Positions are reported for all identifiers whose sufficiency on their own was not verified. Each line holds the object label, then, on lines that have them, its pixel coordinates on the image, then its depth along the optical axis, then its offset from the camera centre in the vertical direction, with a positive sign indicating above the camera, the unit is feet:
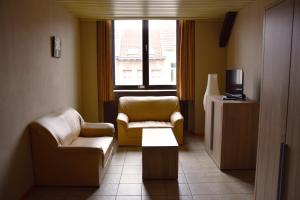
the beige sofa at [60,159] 9.11 -3.22
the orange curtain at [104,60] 16.46 +0.99
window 17.29 +1.48
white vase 14.70 -0.68
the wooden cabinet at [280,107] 4.83 -0.71
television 11.50 -0.44
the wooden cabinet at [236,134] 10.83 -2.67
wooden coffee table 9.98 -3.54
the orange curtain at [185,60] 16.63 +1.02
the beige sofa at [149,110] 15.89 -2.37
